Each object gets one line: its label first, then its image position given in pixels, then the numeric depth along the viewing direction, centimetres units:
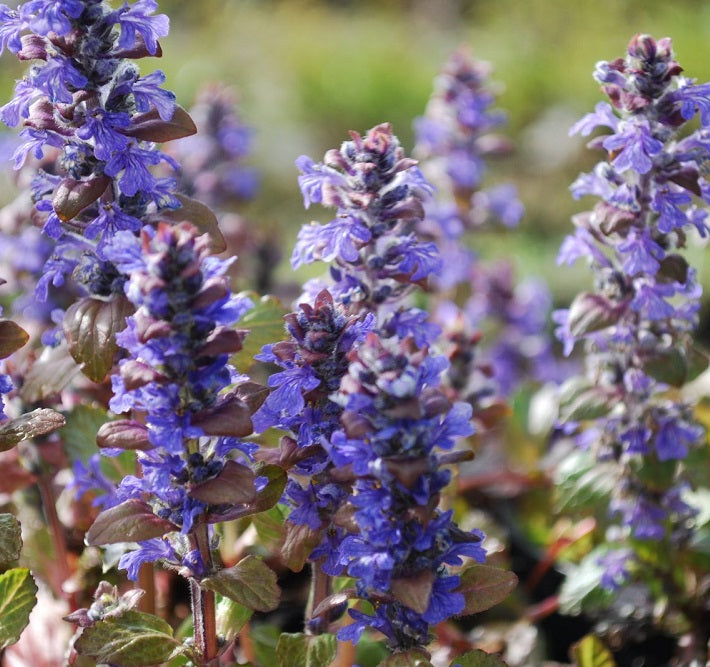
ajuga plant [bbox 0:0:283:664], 62
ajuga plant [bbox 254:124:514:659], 62
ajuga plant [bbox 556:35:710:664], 67
